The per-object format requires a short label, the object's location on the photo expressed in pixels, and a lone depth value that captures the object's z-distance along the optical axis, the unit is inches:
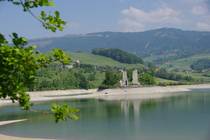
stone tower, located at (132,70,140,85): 6545.8
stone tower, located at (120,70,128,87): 6413.4
